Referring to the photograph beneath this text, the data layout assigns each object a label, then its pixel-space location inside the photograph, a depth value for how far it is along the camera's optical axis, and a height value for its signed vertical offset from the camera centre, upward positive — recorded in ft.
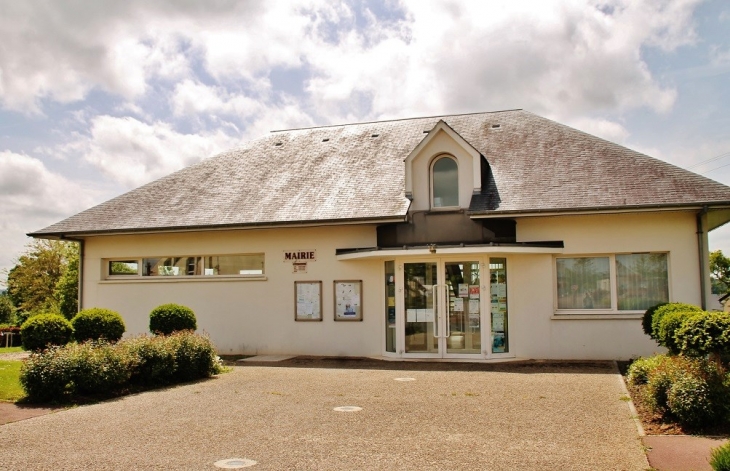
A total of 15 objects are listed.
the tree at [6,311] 166.20 -4.46
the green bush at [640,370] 35.75 -4.63
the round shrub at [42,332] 40.63 -2.39
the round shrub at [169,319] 50.16 -2.13
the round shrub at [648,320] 42.34 -2.17
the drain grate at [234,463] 22.26 -5.87
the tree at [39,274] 142.10 +4.11
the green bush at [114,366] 35.37 -4.27
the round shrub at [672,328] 33.24 -2.09
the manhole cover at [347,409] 31.60 -5.71
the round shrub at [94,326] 45.32 -2.29
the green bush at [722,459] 16.35 -4.32
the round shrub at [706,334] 28.68 -2.13
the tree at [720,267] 166.91 +4.86
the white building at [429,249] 50.83 +3.33
